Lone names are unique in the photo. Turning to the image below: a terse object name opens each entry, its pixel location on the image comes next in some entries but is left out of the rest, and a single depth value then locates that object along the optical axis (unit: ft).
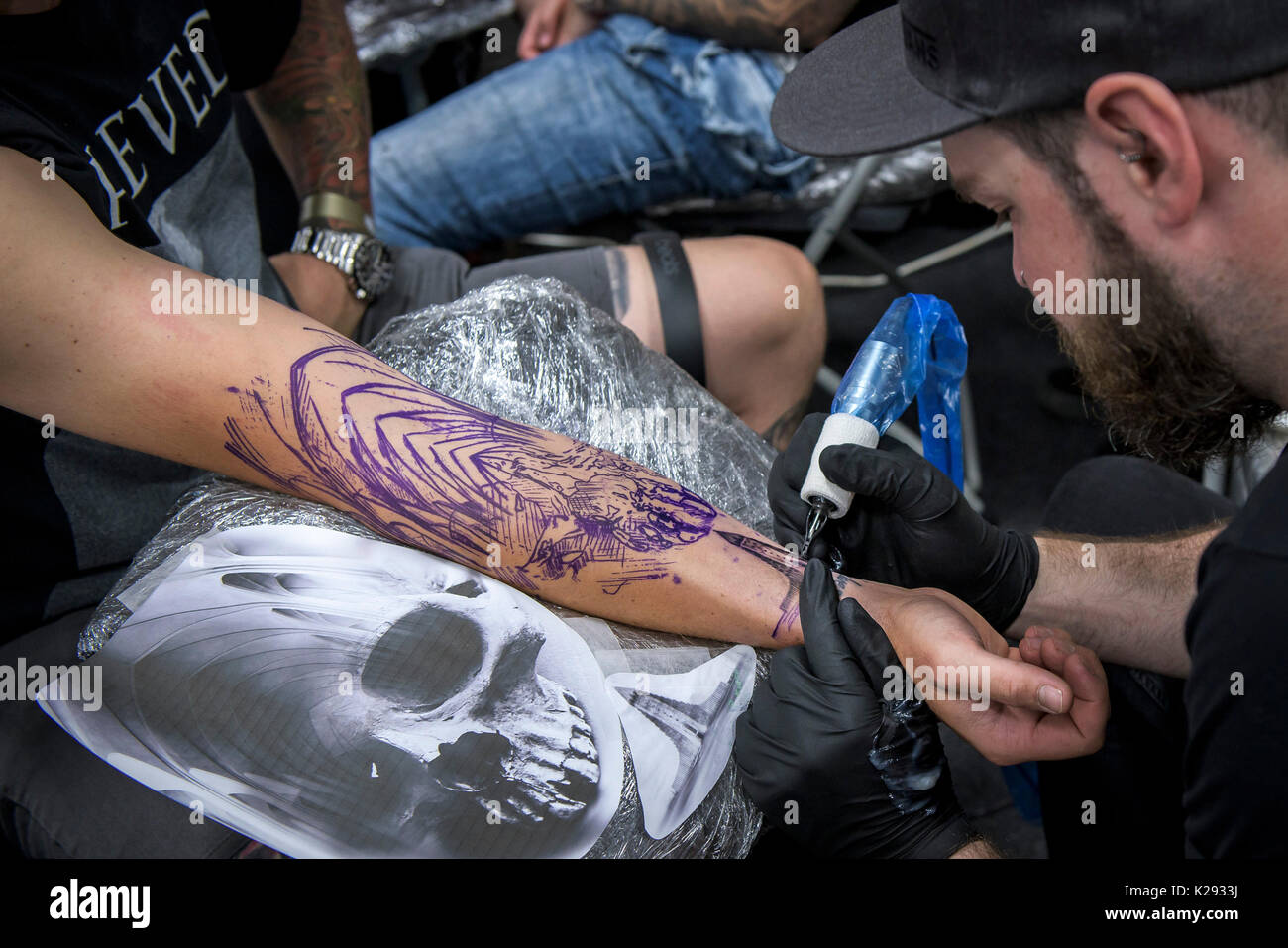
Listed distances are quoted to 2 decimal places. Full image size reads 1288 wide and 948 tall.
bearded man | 2.14
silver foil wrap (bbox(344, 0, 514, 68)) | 6.52
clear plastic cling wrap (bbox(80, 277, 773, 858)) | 3.53
